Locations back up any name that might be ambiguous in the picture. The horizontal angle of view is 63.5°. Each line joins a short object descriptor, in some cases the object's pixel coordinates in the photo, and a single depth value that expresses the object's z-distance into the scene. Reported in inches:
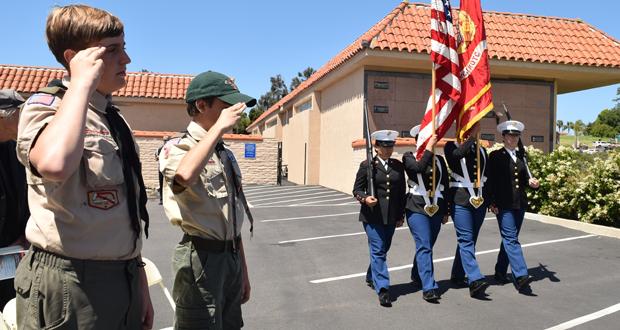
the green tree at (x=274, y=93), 3327.3
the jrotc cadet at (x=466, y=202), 221.6
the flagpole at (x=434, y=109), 223.5
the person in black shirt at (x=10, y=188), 118.1
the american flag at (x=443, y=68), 232.4
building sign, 805.9
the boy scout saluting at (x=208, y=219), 98.4
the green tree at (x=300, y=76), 3265.3
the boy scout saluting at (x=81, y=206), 67.3
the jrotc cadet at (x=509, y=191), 231.9
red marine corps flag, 237.8
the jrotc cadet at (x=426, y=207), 214.7
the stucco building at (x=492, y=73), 574.6
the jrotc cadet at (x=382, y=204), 211.5
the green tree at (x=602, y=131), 3601.6
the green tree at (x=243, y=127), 1950.1
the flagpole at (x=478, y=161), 231.4
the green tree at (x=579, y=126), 4192.9
